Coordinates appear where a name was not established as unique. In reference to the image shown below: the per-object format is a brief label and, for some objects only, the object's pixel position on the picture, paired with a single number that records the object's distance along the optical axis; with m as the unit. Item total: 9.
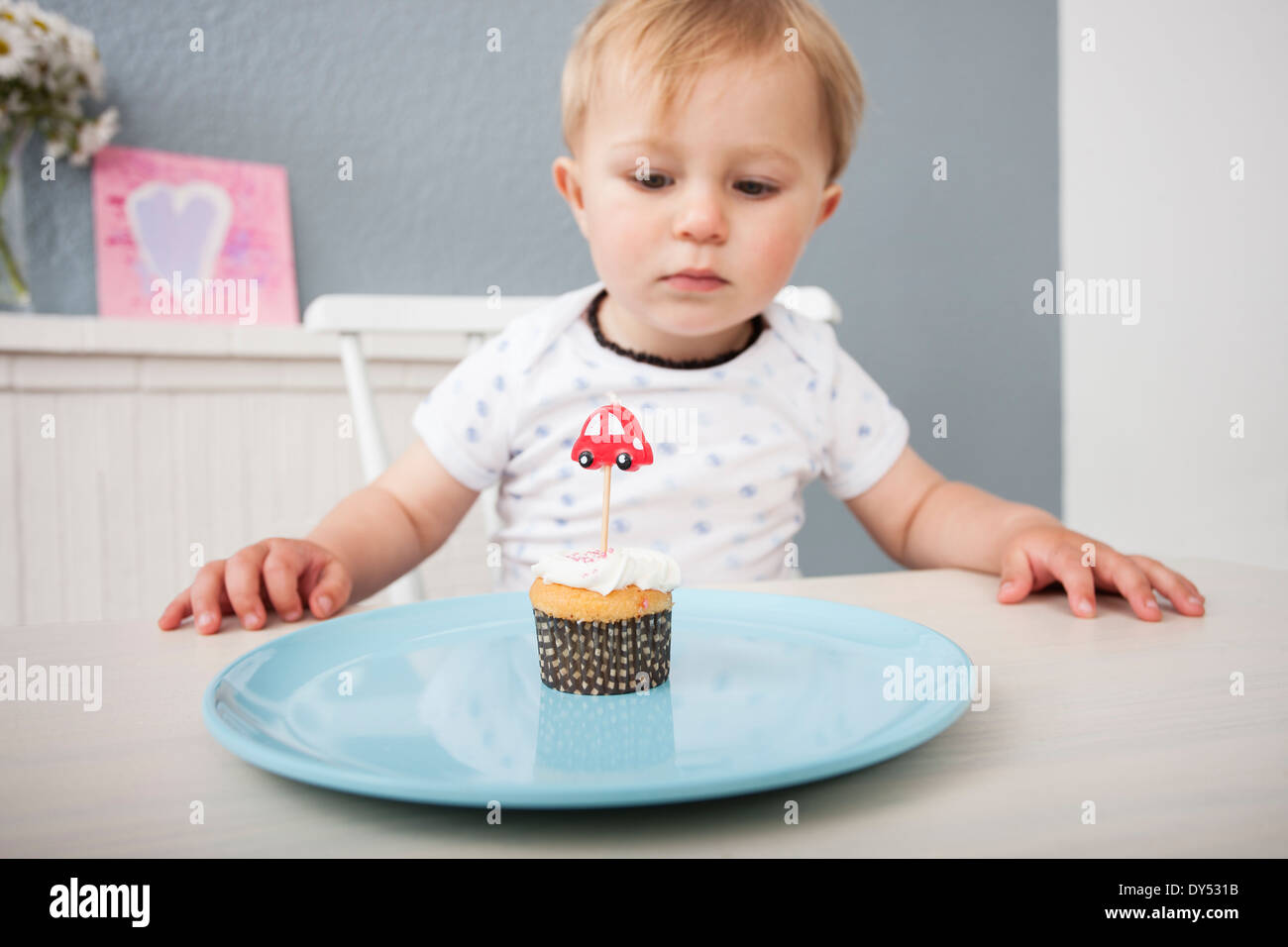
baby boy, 1.02
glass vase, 1.55
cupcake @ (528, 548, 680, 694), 0.61
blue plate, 0.40
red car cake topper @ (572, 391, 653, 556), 0.66
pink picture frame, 1.65
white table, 0.38
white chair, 1.42
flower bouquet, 1.48
